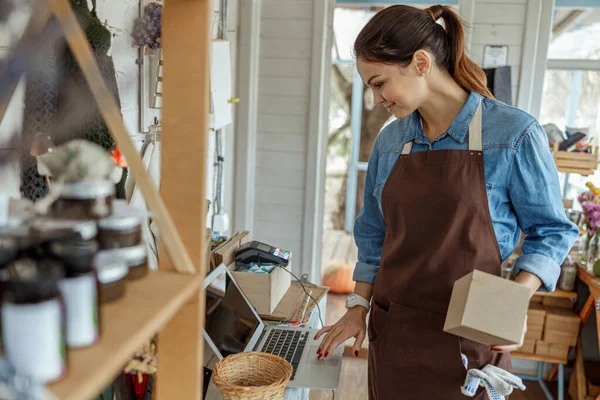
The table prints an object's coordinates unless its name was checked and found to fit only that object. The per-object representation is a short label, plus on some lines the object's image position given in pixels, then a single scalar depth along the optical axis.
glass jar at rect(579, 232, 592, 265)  2.86
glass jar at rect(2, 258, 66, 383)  0.49
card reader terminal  2.09
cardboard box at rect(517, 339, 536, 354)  3.08
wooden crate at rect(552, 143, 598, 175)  3.00
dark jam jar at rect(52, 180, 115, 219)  0.62
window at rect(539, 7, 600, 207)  3.16
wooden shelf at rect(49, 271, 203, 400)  0.50
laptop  1.56
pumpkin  4.54
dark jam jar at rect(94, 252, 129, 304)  0.62
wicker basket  1.38
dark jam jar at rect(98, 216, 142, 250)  0.66
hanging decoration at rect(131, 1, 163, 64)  1.64
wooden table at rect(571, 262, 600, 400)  2.71
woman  1.35
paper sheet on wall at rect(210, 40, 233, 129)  2.49
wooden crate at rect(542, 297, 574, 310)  3.12
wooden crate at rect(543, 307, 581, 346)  3.00
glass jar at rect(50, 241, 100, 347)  0.55
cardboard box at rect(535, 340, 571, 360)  3.04
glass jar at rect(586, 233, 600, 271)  2.80
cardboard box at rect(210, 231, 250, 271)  1.99
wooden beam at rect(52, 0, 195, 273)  0.65
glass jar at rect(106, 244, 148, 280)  0.68
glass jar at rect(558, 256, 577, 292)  2.94
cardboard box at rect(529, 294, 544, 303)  3.17
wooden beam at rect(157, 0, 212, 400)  0.76
